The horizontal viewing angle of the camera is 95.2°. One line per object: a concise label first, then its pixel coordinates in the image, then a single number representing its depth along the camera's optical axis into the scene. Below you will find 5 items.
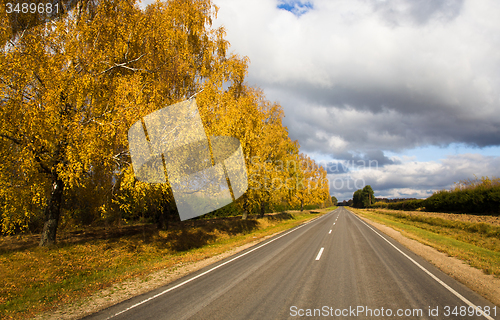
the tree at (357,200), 163.27
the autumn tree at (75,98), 8.56
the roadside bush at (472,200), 27.89
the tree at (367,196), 142.57
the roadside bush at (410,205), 56.53
